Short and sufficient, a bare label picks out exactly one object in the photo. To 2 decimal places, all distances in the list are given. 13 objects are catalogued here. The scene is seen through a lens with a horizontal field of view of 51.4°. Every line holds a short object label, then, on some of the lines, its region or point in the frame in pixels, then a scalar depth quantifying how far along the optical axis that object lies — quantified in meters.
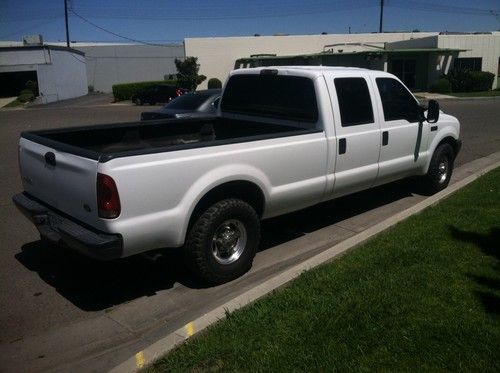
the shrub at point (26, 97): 41.72
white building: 43.97
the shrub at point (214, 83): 41.97
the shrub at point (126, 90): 43.03
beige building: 39.47
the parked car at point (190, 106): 11.16
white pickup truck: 4.06
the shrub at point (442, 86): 35.97
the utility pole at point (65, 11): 62.81
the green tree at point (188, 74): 41.88
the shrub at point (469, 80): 36.31
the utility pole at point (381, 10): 70.06
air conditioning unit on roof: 48.68
